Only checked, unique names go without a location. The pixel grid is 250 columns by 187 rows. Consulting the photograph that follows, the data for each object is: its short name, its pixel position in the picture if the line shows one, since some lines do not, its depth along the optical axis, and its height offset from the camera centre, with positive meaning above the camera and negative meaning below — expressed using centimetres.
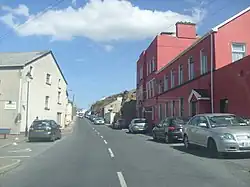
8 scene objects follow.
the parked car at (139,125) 2371 -137
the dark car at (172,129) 1381 -102
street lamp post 2032 +237
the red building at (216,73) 1326 +258
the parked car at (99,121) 4992 -209
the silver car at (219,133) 833 -80
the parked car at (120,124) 3466 -185
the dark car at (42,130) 1593 -134
